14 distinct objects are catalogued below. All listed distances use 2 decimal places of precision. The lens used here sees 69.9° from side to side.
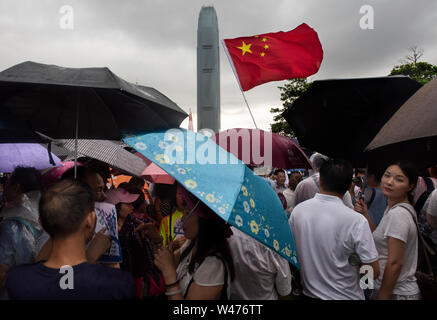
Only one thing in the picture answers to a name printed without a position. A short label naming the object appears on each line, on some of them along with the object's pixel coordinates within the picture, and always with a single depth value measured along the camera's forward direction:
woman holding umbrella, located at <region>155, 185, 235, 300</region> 1.69
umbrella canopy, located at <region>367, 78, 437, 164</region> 1.59
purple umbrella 3.79
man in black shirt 1.45
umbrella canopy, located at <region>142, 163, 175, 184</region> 4.01
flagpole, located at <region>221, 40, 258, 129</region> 4.16
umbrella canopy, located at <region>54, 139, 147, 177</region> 3.60
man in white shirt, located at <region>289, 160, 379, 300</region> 2.17
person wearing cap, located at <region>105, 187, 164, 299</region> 2.59
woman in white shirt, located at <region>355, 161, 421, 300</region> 2.19
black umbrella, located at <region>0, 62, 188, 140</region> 2.50
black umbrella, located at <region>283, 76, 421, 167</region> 2.87
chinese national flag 4.16
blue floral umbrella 1.39
